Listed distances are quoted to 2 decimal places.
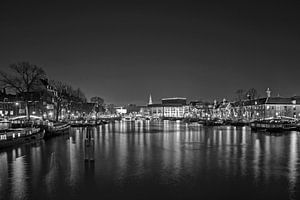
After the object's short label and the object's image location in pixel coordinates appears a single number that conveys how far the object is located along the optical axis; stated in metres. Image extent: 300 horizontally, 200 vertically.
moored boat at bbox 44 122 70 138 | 56.25
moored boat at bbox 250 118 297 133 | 69.63
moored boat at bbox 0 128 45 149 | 36.62
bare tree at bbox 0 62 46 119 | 61.58
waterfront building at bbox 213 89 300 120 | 143.75
